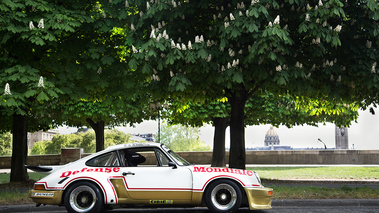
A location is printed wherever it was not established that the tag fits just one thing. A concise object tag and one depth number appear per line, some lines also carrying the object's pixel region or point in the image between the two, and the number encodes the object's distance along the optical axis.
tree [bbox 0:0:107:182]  12.63
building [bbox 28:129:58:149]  170.20
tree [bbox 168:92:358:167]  25.72
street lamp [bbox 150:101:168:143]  24.66
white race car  8.88
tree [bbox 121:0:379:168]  11.59
